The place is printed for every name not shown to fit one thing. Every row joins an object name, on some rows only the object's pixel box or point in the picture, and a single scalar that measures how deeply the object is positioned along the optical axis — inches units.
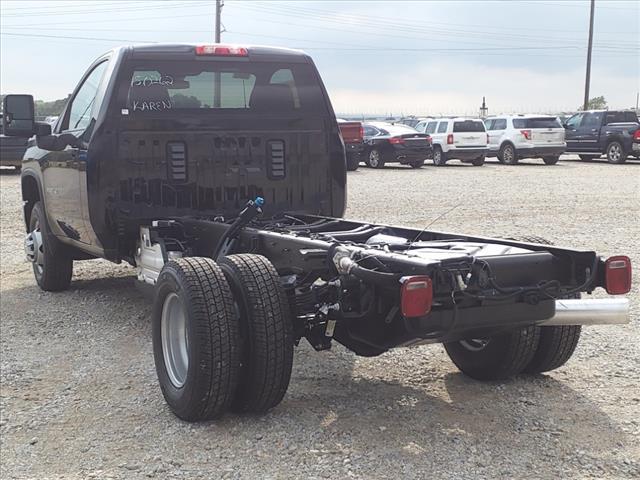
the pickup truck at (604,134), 1014.4
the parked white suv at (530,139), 1029.8
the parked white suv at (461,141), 1023.0
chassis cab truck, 151.2
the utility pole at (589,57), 1815.9
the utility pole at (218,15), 1822.1
